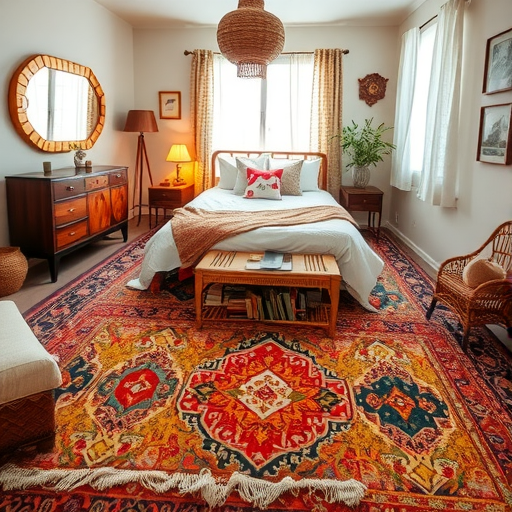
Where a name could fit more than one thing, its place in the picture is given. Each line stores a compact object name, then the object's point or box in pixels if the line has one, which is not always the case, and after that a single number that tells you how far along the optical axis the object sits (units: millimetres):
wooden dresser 3648
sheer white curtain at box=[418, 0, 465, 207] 3648
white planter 5645
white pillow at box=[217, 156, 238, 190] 5145
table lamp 5840
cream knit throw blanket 3303
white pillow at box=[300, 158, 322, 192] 5164
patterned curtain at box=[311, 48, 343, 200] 5699
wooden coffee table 2799
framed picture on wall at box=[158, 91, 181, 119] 6141
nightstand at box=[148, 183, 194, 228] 5668
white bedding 3211
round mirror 3816
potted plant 5527
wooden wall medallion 5793
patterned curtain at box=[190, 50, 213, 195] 5855
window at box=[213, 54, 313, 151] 5840
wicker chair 2557
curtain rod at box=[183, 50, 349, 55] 5688
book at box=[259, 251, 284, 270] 2852
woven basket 3345
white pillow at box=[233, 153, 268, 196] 4879
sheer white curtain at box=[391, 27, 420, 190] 4945
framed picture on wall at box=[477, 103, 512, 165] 2957
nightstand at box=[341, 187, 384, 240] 5281
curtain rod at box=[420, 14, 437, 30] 4380
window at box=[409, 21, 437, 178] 4699
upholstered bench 1626
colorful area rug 1590
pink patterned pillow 4594
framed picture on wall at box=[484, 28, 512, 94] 2934
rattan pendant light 2930
